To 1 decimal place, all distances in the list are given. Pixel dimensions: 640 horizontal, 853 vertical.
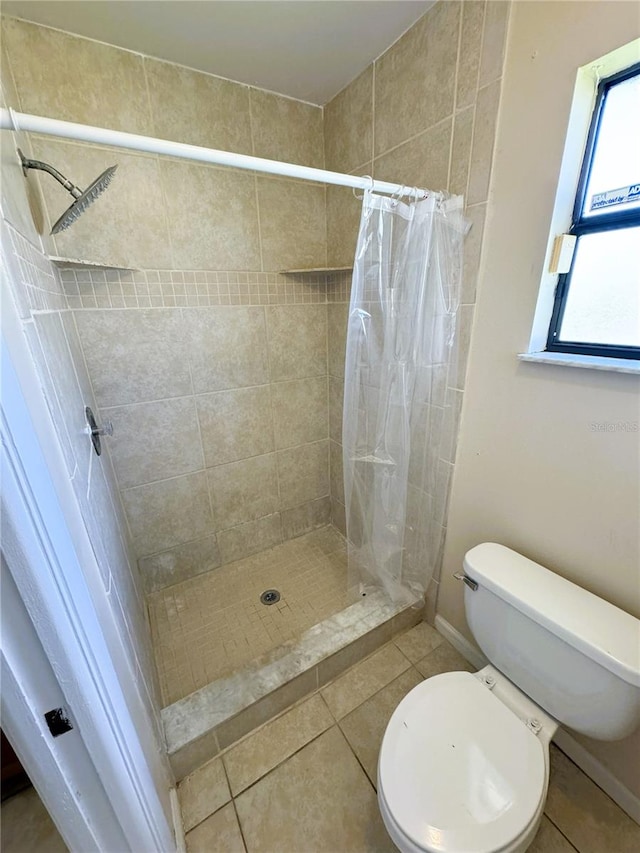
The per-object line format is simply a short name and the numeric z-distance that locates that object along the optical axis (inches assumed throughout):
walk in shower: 44.1
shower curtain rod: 24.0
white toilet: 28.9
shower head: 29.6
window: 31.5
